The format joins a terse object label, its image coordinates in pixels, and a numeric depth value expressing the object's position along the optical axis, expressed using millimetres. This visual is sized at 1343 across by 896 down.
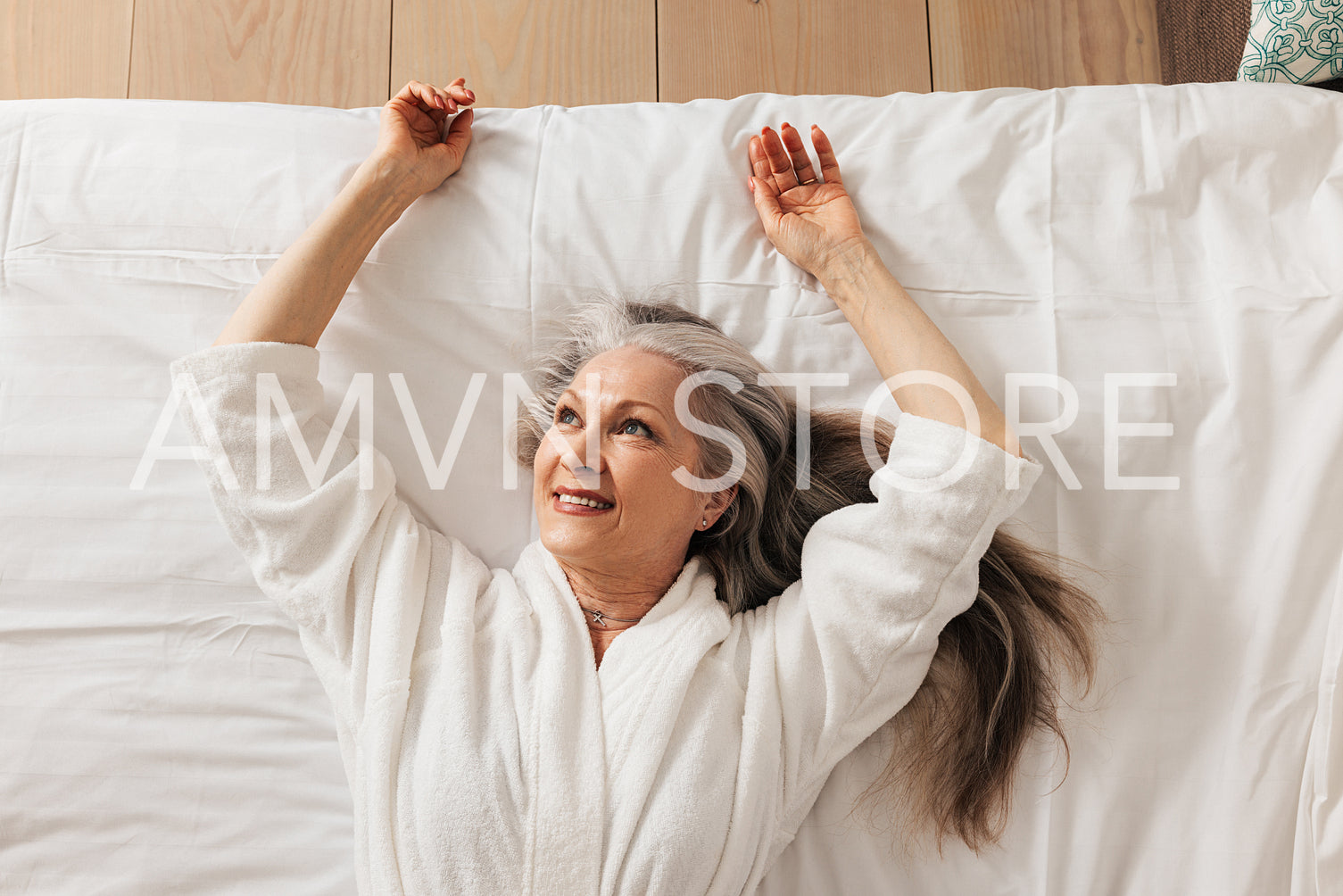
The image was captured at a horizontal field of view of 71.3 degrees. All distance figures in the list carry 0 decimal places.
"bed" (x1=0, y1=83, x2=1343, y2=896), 1151
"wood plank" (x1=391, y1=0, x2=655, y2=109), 1781
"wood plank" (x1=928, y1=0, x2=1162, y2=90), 1792
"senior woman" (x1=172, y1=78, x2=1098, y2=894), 1050
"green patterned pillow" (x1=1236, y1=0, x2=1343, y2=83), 1334
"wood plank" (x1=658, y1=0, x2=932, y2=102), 1776
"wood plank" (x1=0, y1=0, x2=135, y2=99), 1794
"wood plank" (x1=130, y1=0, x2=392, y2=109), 1785
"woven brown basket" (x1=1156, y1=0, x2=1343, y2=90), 1581
